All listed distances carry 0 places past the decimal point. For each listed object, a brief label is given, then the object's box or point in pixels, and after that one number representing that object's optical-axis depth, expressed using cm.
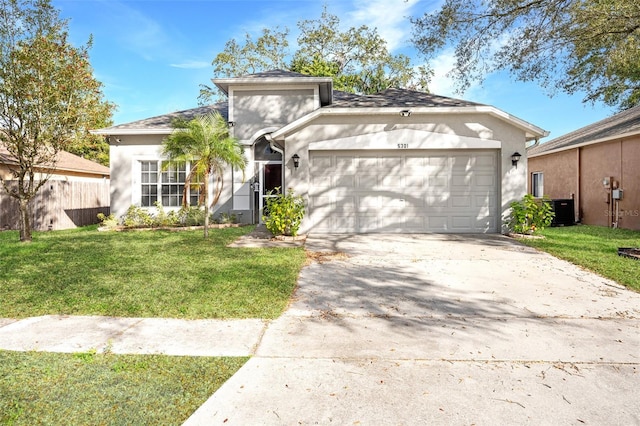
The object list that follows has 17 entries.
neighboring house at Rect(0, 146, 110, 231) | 1388
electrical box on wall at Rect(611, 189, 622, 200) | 1303
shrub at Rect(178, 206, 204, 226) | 1323
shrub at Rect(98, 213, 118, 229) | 1327
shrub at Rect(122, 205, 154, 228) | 1342
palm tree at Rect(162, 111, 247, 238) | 1050
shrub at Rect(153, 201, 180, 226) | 1343
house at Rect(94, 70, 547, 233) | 1100
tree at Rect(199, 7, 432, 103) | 2903
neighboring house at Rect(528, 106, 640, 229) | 1286
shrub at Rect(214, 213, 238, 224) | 1345
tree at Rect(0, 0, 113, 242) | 931
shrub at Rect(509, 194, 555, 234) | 1031
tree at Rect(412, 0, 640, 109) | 961
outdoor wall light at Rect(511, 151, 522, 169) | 1084
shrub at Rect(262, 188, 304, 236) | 1019
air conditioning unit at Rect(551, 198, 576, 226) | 1448
